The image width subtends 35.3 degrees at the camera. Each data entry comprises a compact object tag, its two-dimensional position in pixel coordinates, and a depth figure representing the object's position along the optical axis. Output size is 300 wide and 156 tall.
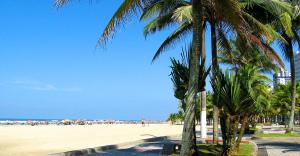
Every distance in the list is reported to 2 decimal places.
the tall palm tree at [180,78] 14.78
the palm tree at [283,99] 54.21
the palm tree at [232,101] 13.88
